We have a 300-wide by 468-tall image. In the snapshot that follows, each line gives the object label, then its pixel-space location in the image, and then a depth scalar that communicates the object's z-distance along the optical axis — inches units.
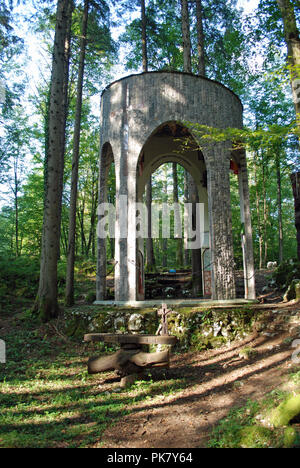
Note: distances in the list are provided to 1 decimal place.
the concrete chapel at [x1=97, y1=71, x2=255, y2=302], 309.1
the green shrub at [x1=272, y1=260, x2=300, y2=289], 377.7
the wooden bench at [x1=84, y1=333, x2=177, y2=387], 192.9
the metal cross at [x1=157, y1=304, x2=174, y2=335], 219.1
